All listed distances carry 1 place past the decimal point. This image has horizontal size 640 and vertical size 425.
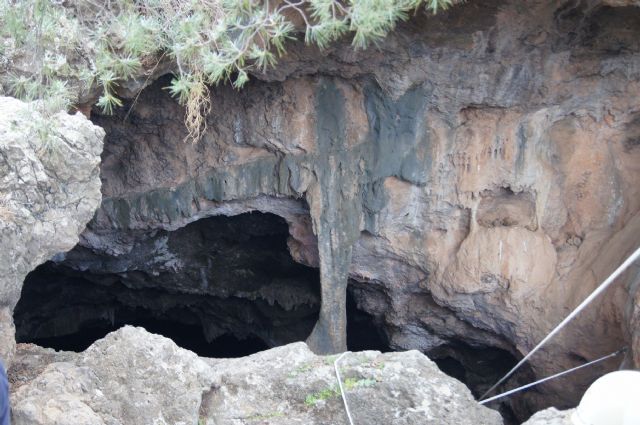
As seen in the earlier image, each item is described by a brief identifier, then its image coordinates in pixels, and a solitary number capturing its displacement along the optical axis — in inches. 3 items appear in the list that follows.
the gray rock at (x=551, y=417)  119.9
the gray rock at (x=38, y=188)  119.7
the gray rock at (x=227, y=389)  116.7
